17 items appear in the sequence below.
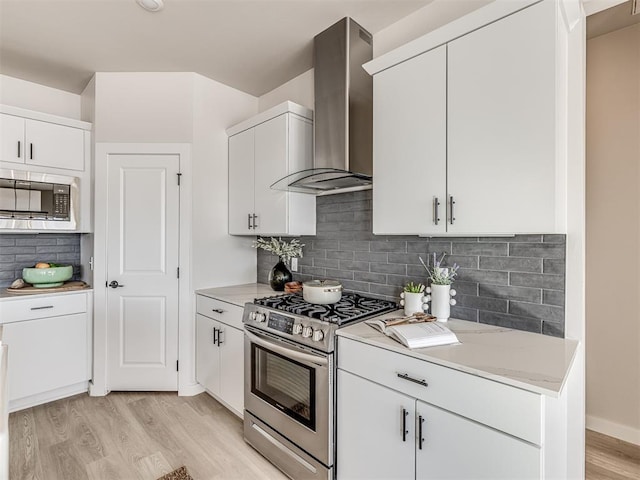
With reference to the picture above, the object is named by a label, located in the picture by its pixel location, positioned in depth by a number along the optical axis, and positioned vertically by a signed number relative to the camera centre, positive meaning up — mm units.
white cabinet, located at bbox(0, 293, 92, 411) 2637 -885
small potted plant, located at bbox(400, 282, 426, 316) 1965 -347
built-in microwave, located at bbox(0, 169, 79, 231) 2725 +298
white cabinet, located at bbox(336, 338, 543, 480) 1223 -774
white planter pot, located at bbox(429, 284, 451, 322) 1896 -343
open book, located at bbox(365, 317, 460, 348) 1507 -427
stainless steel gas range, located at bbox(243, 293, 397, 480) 1795 -801
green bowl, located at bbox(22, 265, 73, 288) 2869 -331
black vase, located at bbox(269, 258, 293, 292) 2873 -323
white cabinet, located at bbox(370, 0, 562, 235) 1429 +503
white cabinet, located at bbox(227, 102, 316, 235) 2588 +556
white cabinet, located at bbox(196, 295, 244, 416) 2482 -870
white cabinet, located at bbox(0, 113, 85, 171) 2732 +779
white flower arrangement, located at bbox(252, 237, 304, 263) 2924 -84
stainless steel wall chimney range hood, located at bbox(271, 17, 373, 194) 2275 +876
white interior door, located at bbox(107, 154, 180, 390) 2968 -332
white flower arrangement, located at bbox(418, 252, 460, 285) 1907 -194
